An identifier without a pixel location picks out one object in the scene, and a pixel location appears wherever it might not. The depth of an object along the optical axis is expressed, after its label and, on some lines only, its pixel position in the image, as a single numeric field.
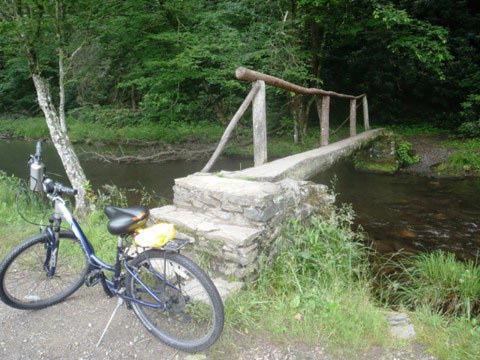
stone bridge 2.86
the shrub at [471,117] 10.89
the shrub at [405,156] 9.96
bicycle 2.29
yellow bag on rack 2.24
